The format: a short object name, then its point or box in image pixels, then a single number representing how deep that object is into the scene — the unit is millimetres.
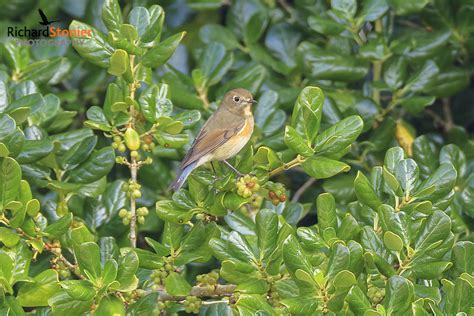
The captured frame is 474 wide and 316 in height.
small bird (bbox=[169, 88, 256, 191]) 8961
